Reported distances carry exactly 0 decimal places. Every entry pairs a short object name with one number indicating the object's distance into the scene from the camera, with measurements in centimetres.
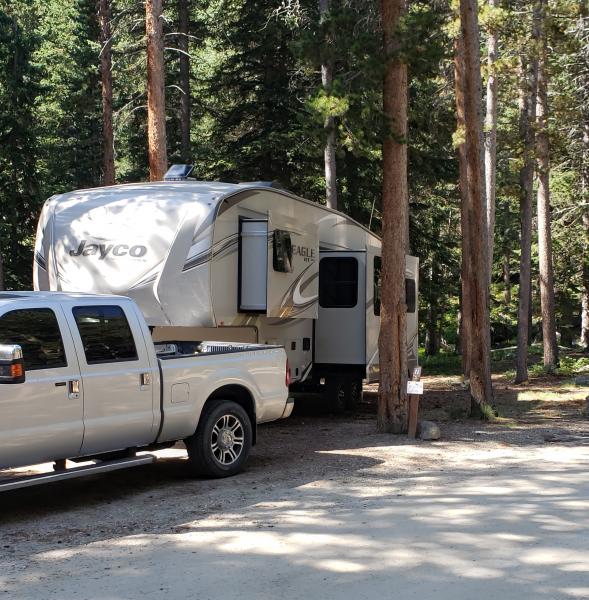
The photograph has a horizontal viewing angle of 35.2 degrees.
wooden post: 1317
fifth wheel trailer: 1283
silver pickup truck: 812
